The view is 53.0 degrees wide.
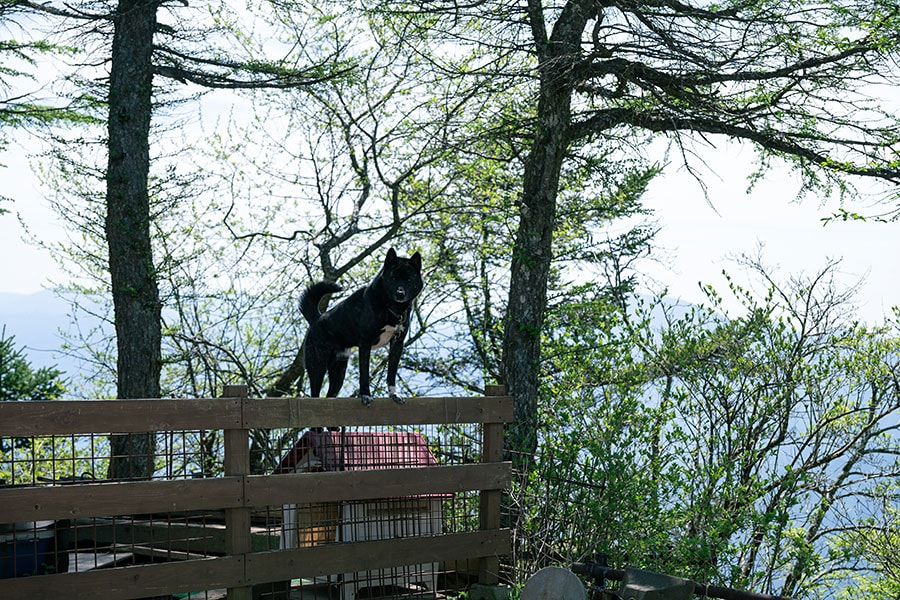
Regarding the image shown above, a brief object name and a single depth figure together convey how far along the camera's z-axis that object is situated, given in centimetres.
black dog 622
